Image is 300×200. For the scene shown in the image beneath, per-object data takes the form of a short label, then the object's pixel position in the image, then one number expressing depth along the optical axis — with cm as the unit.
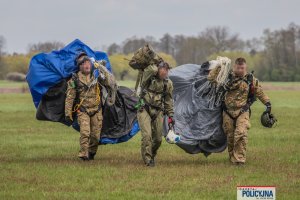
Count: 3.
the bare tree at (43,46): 12791
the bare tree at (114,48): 15984
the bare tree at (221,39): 13825
